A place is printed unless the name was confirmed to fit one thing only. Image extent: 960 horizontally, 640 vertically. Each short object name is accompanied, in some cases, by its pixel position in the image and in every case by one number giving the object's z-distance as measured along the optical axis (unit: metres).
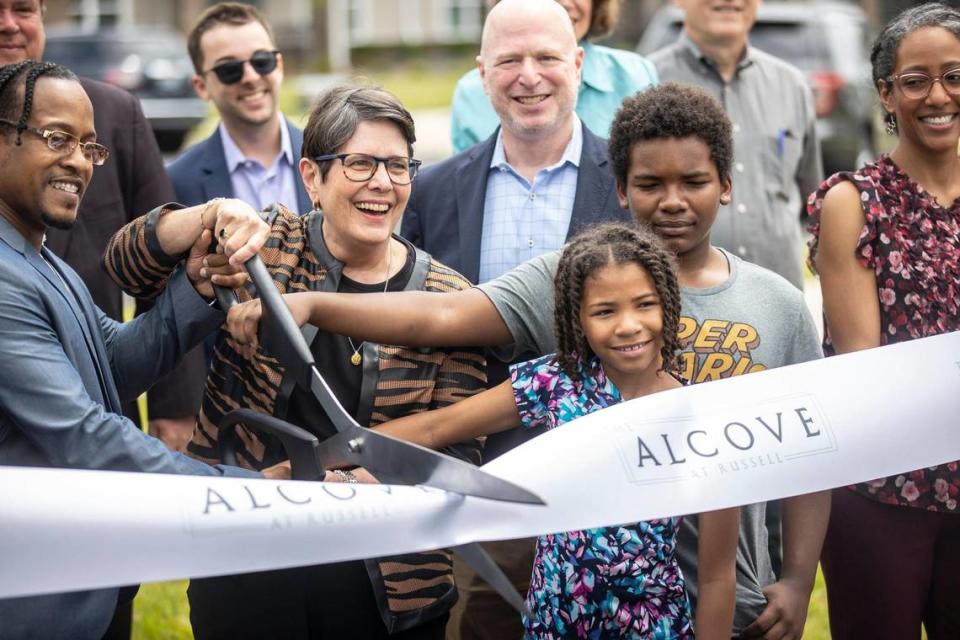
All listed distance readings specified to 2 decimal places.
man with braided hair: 2.81
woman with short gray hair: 3.29
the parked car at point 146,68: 20.61
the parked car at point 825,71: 13.54
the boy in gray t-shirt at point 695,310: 3.29
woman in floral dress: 3.48
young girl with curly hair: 3.05
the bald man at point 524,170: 4.20
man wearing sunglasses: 5.46
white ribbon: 2.60
